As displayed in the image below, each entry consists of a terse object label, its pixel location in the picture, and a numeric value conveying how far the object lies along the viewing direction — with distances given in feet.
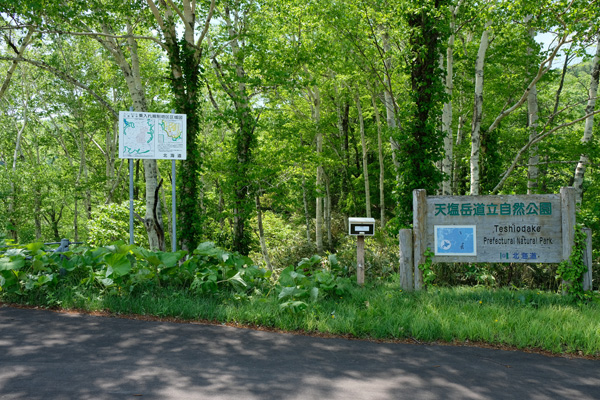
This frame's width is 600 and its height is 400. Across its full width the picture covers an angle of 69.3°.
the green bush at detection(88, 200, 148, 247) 45.61
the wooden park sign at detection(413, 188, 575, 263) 21.33
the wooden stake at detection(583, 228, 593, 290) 20.94
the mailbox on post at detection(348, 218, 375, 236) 22.81
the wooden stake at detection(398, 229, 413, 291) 22.21
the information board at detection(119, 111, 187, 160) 23.59
